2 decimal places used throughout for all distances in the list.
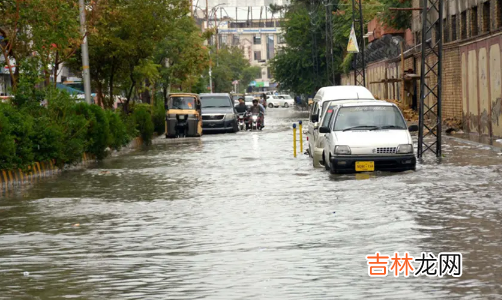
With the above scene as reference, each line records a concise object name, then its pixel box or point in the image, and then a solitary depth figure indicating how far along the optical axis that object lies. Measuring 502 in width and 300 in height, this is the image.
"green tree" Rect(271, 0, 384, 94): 96.88
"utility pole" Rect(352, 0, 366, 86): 83.93
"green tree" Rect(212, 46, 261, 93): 125.00
